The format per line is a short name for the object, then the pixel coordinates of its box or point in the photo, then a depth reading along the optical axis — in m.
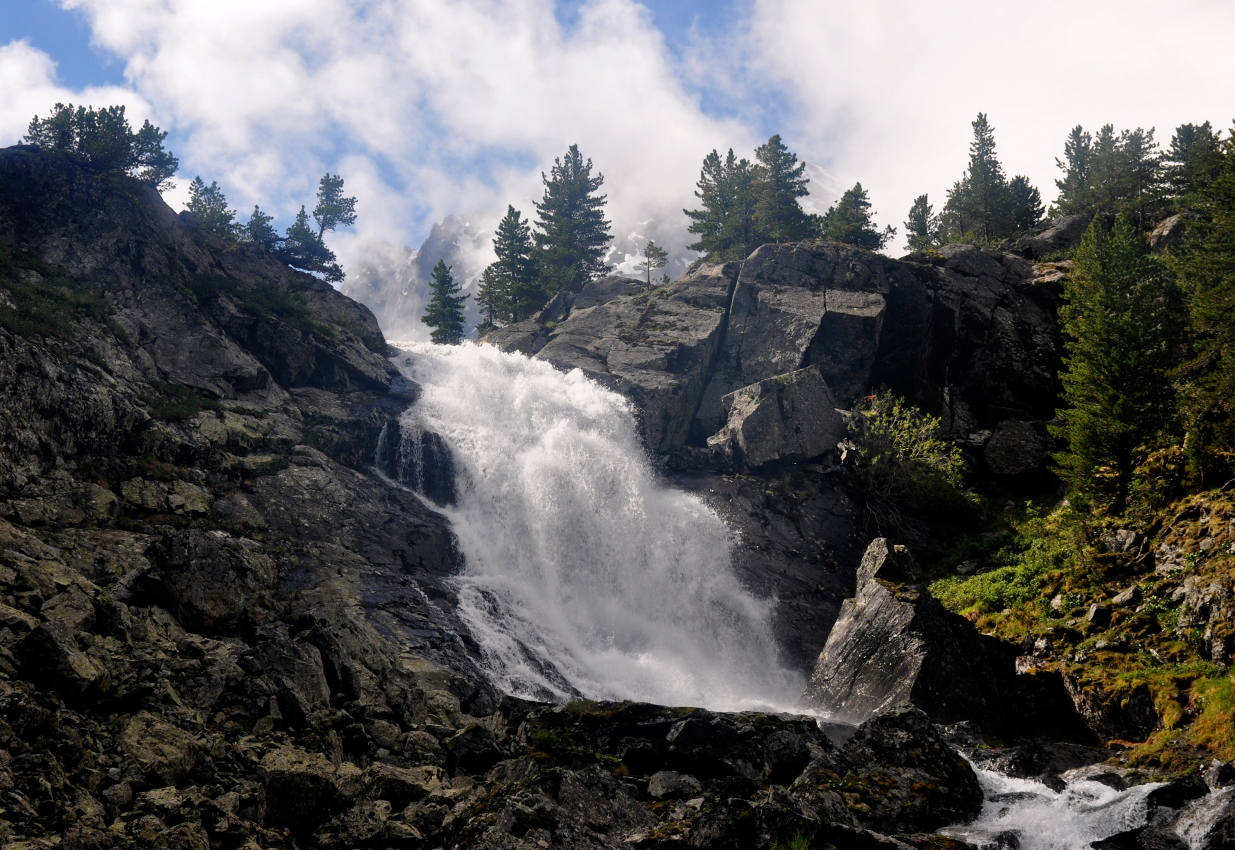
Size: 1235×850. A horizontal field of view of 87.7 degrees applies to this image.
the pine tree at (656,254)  70.53
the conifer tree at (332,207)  79.50
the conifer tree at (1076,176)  62.78
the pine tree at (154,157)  55.73
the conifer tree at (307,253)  58.06
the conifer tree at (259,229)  64.31
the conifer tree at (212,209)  63.34
